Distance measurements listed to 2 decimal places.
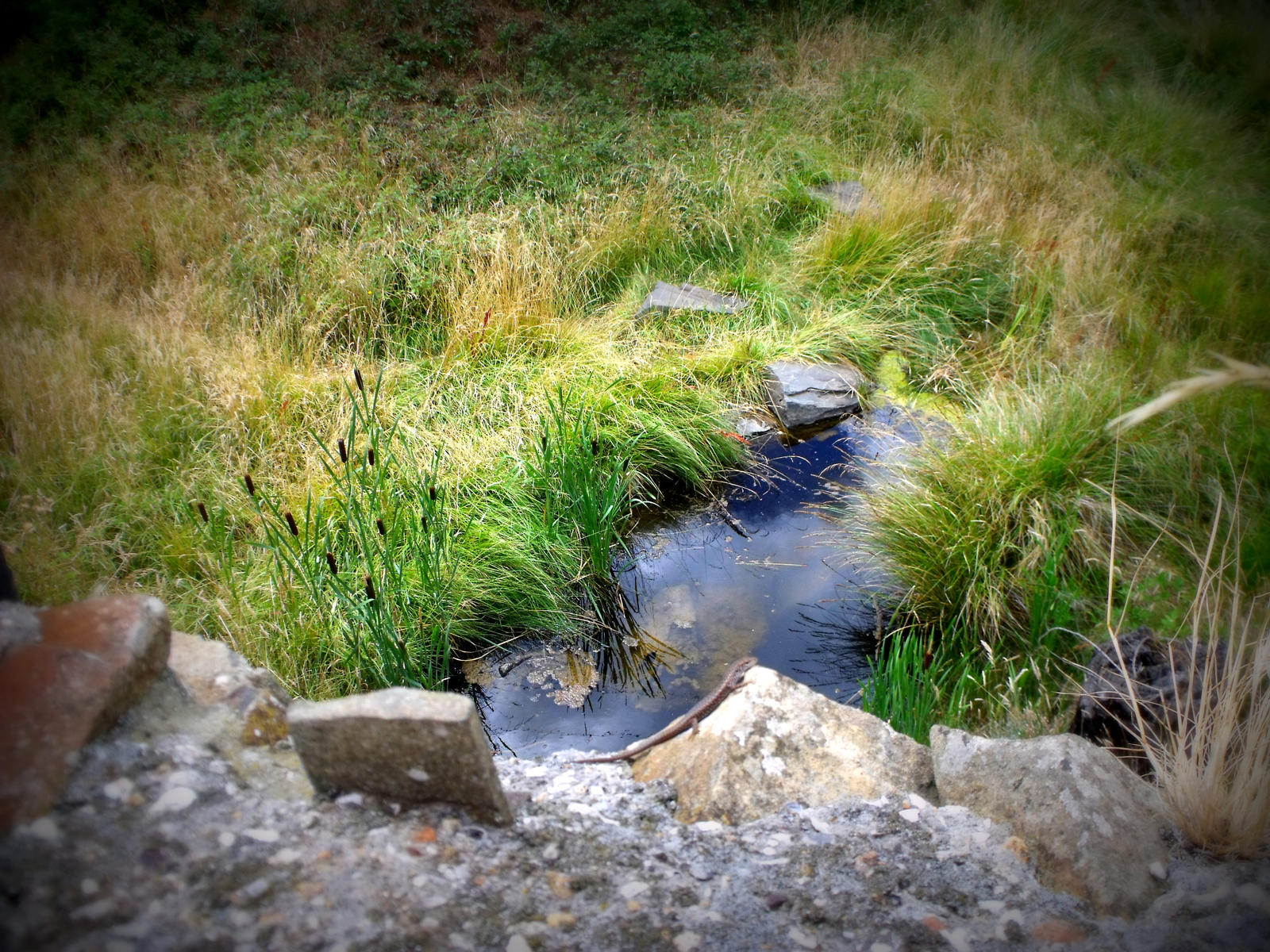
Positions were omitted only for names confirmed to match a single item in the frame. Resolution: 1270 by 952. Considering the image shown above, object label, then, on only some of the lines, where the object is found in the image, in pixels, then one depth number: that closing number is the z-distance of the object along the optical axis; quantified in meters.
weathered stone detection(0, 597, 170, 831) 1.24
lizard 2.20
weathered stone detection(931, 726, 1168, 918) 1.47
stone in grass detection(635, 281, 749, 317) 4.96
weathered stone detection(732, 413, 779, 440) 4.39
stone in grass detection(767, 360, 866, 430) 4.44
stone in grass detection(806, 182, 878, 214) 5.62
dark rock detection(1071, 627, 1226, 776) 2.16
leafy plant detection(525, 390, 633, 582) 3.41
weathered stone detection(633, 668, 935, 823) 1.85
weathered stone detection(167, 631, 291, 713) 1.69
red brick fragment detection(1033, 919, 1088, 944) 1.36
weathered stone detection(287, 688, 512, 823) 1.40
